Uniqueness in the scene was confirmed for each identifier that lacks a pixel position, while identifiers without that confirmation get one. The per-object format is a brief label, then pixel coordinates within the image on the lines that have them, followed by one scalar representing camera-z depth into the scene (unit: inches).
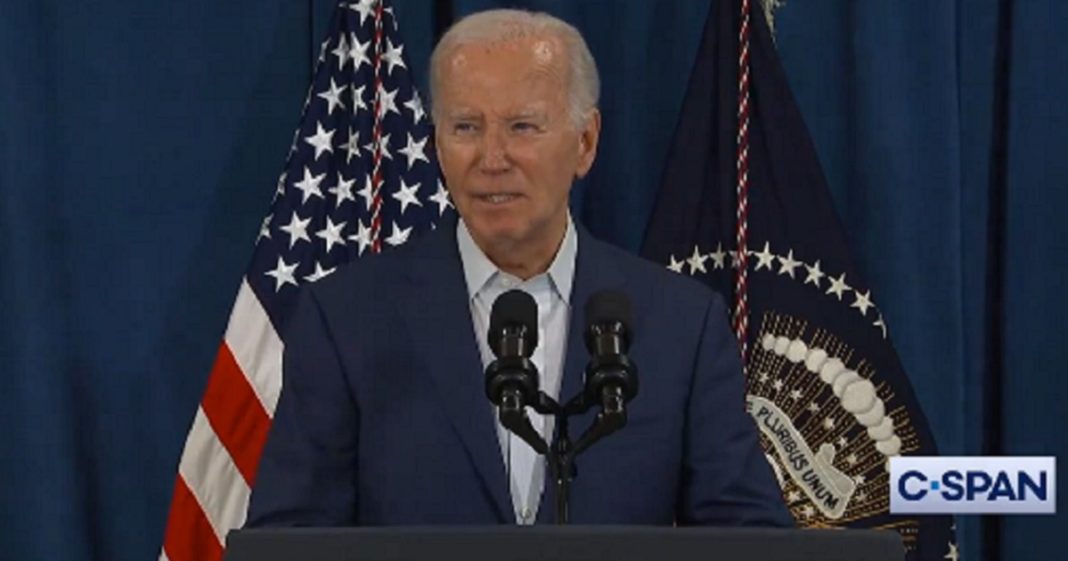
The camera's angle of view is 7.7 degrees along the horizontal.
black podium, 307.4
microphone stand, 312.6
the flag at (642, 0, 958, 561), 371.0
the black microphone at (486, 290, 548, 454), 312.5
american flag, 367.2
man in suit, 326.7
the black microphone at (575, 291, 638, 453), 312.8
